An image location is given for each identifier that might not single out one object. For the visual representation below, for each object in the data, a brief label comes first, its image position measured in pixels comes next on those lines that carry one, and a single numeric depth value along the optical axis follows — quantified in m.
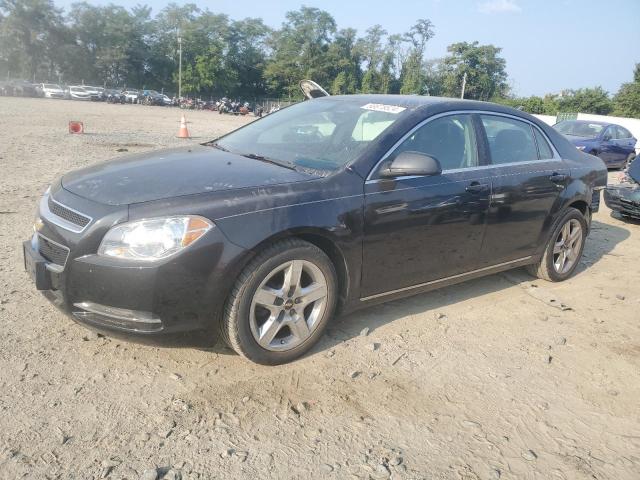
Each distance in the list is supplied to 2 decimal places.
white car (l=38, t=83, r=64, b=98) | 48.75
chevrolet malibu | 2.71
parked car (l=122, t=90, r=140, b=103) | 53.06
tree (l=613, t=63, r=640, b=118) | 44.12
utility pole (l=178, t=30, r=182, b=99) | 70.74
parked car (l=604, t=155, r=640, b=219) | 7.69
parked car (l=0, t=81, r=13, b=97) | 46.50
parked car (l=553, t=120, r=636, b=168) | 14.10
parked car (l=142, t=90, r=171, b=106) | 54.34
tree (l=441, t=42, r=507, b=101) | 75.50
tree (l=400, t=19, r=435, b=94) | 81.22
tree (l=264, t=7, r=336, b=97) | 79.44
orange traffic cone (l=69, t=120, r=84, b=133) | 15.12
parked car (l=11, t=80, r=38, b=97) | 46.78
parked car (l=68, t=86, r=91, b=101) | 49.50
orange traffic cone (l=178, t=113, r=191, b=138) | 16.70
